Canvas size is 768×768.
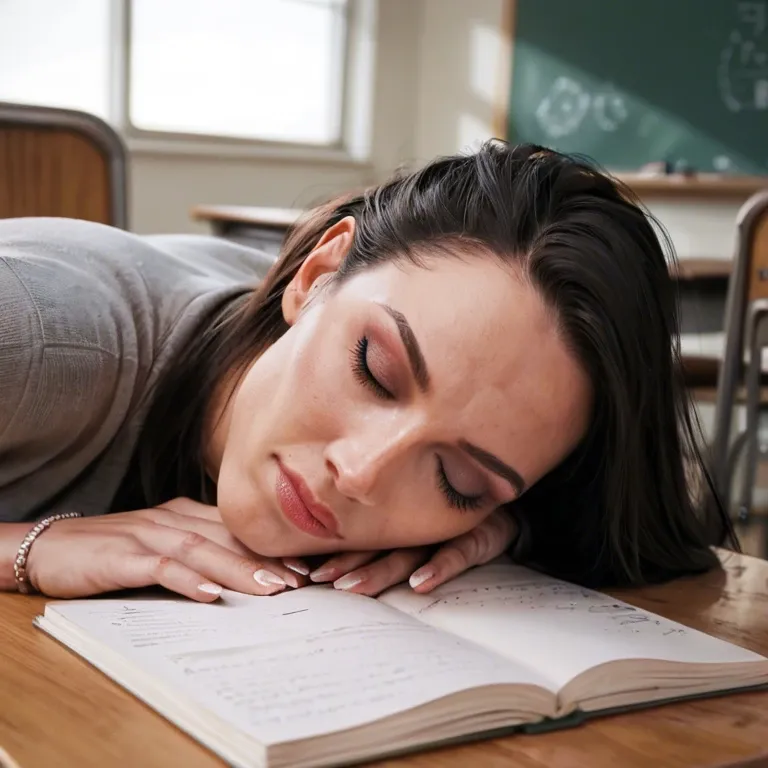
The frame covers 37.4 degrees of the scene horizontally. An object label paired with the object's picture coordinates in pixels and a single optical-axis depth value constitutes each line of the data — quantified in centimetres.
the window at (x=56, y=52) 424
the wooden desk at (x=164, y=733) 64
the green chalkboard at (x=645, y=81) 450
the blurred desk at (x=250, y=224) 343
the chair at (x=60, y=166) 188
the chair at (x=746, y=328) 249
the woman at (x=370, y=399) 93
